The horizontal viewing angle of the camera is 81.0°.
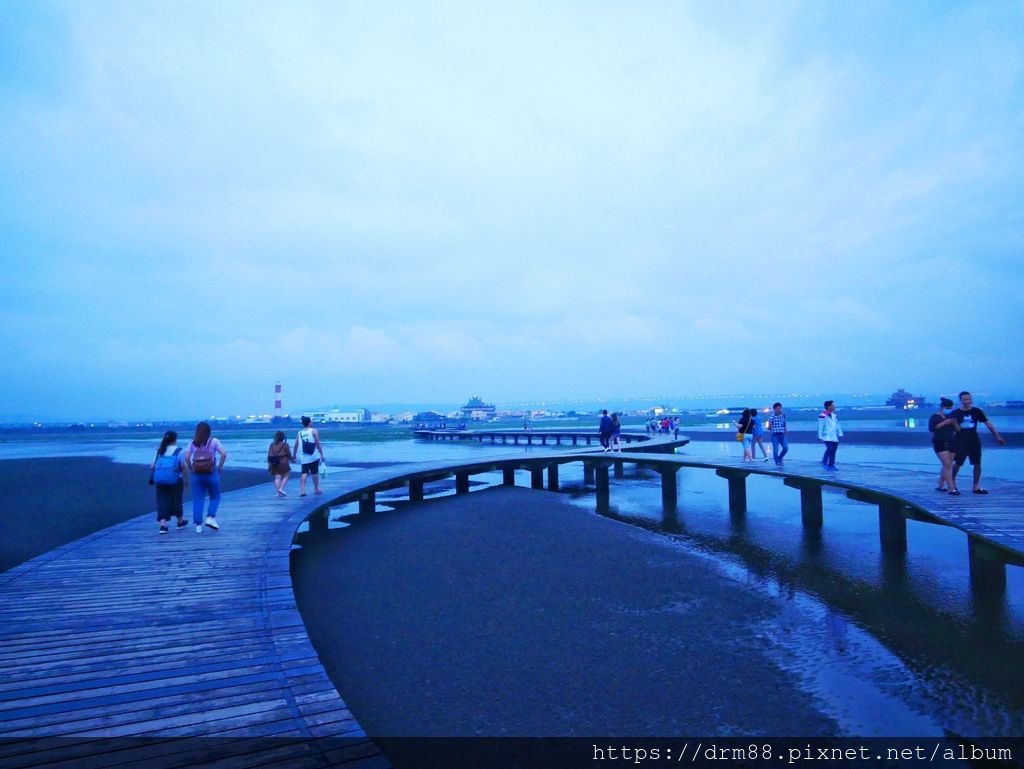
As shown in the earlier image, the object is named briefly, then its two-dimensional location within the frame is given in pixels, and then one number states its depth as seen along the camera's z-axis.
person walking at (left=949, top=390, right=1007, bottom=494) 10.26
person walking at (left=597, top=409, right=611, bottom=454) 23.72
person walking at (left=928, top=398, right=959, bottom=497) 10.45
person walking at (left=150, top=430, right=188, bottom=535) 9.84
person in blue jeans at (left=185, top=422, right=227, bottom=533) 10.00
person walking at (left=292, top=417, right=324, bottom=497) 13.58
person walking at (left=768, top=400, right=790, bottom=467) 16.36
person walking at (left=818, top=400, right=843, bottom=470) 14.16
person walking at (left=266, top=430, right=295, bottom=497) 14.07
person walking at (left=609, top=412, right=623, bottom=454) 23.19
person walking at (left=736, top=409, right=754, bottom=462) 17.28
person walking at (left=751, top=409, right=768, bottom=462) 17.52
